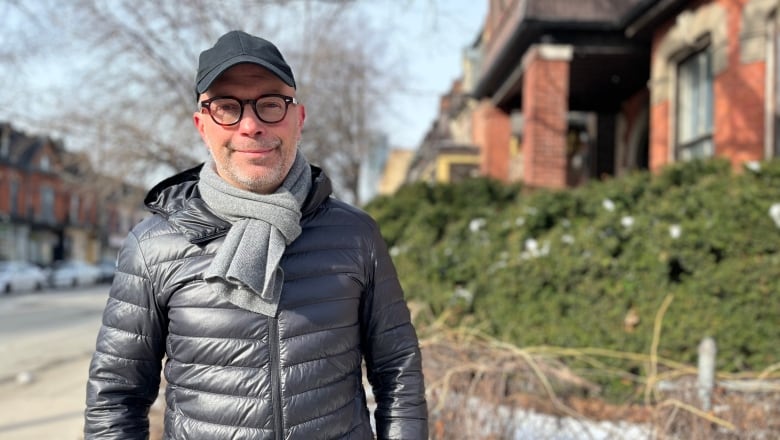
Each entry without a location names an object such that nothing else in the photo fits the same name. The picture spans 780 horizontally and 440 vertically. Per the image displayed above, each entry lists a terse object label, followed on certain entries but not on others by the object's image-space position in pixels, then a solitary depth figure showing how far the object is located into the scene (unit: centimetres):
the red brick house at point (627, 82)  731
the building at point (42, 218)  4356
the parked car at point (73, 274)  3841
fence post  370
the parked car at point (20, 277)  3183
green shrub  480
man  179
